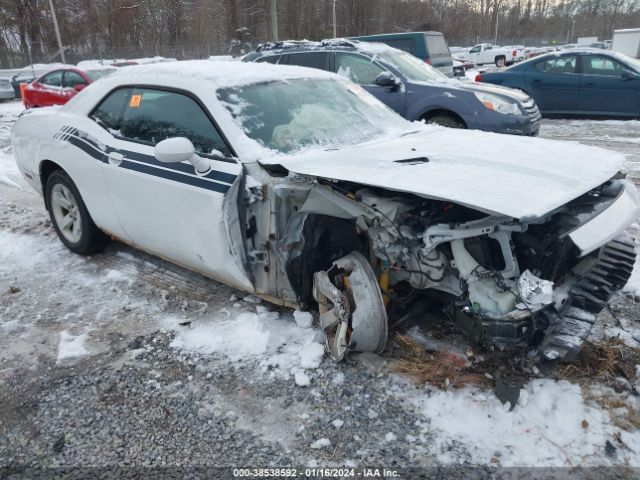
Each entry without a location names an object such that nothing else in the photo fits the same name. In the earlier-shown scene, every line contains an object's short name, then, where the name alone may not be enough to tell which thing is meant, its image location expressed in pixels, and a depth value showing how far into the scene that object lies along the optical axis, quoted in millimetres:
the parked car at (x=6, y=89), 20438
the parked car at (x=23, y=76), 21328
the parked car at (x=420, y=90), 7609
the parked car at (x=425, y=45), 12680
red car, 14000
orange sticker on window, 3936
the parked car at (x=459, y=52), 36975
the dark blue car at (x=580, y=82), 10797
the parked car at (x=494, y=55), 32375
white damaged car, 2574
